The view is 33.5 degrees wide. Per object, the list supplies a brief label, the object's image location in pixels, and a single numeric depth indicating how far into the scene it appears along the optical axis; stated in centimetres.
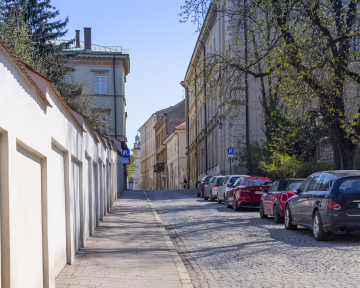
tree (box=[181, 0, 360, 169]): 1862
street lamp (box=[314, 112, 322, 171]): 2372
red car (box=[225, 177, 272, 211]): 2345
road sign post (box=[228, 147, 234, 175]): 3872
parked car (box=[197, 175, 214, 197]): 3552
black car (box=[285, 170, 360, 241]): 1276
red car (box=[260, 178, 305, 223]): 1795
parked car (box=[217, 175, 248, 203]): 2727
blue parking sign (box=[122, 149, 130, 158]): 4994
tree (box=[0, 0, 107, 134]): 3534
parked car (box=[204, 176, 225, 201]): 3152
